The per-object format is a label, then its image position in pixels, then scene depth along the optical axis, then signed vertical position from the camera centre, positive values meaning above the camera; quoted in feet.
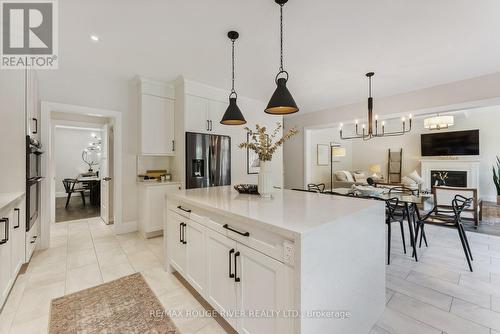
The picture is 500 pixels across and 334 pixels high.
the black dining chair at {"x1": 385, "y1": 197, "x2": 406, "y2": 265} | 9.09 -2.05
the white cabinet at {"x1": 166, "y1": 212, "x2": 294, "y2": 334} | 3.67 -2.41
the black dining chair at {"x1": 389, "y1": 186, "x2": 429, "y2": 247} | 10.20 -1.49
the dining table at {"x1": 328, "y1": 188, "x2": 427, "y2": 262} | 9.19 -1.54
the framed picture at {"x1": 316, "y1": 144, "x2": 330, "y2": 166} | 25.79 +1.40
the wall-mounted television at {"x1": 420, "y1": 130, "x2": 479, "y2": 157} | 21.16 +2.40
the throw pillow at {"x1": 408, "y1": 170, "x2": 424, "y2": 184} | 19.05 -1.11
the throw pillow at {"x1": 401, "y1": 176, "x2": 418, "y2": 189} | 17.78 -1.46
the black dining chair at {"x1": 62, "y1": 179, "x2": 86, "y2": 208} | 19.25 -1.92
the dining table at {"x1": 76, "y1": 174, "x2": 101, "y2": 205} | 19.05 -2.14
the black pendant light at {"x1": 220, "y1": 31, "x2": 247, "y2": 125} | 7.84 +1.86
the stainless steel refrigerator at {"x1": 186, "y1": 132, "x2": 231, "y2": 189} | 11.52 +0.28
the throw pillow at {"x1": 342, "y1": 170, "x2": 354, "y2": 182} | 24.67 -1.34
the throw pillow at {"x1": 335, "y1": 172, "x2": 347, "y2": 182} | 24.83 -1.23
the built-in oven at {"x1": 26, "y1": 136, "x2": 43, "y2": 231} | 7.59 -0.58
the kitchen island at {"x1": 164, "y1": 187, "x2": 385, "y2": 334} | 3.46 -1.90
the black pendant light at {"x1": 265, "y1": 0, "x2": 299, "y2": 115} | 5.82 +1.87
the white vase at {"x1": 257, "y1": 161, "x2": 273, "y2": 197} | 6.61 -0.46
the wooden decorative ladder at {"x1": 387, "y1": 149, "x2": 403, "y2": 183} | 25.88 -0.03
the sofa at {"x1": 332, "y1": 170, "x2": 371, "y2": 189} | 24.63 -1.56
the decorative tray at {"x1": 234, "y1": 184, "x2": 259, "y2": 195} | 7.07 -0.82
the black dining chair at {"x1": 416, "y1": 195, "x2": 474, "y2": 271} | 8.25 -2.20
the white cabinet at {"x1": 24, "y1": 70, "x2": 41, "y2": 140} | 7.84 +2.42
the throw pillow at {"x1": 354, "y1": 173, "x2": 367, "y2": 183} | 25.17 -1.36
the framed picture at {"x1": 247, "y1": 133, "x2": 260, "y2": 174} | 14.46 +0.29
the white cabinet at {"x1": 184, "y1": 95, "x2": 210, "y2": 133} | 11.65 +2.83
